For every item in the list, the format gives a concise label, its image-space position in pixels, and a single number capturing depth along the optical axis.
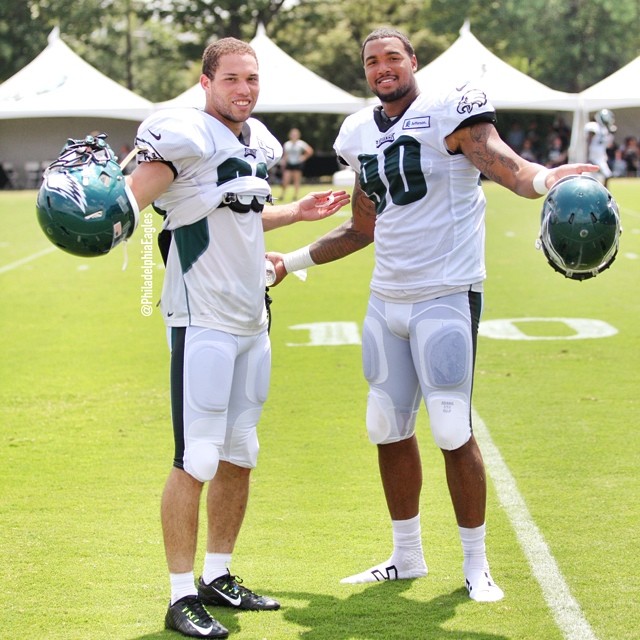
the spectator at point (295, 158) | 28.65
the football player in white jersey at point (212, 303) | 4.21
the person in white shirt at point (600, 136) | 27.62
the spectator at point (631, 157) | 38.81
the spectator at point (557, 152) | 38.88
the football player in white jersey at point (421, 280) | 4.52
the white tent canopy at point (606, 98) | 30.22
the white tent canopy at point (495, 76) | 30.33
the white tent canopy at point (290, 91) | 31.25
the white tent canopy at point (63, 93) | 31.45
